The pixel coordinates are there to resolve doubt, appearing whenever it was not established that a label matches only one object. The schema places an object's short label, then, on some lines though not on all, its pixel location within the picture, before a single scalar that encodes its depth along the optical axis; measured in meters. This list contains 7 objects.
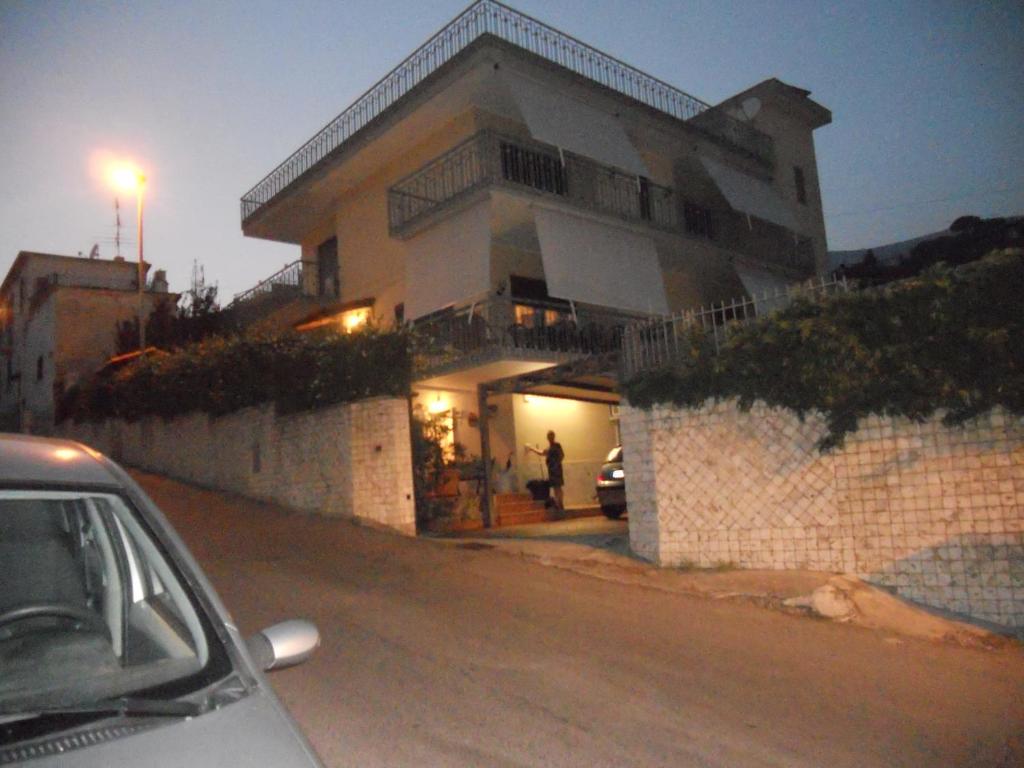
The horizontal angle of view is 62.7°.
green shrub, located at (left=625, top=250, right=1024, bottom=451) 8.05
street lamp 19.91
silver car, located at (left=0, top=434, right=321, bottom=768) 2.24
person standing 17.45
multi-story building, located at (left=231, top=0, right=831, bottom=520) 16.61
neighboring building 29.36
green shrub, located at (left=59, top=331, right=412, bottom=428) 14.55
